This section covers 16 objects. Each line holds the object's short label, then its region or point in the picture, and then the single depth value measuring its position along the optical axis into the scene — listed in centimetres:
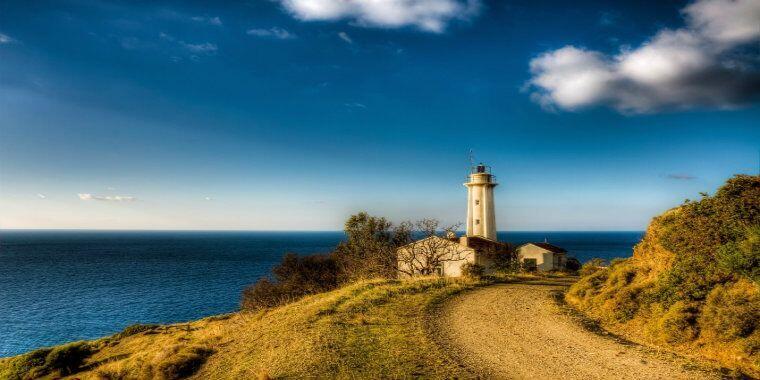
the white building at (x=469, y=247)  3566
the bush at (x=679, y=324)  1144
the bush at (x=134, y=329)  2942
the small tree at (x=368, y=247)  3753
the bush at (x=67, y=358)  2081
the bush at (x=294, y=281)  4159
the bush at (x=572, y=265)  4317
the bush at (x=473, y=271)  2717
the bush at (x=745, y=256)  1130
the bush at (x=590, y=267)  2568
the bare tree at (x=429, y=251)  3525
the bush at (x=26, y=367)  2041
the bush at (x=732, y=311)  1038
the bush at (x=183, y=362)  1299
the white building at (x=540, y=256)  4144
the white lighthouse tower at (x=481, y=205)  4316
